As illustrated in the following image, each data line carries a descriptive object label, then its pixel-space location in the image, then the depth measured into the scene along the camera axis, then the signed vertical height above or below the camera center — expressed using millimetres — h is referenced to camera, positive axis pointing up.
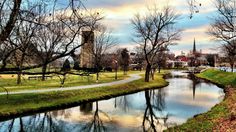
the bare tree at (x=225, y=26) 26126 +5370
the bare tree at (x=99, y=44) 35922 +4009
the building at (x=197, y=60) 99630 +2752
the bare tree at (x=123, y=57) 56796 +2717
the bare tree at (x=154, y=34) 32408 +5309
